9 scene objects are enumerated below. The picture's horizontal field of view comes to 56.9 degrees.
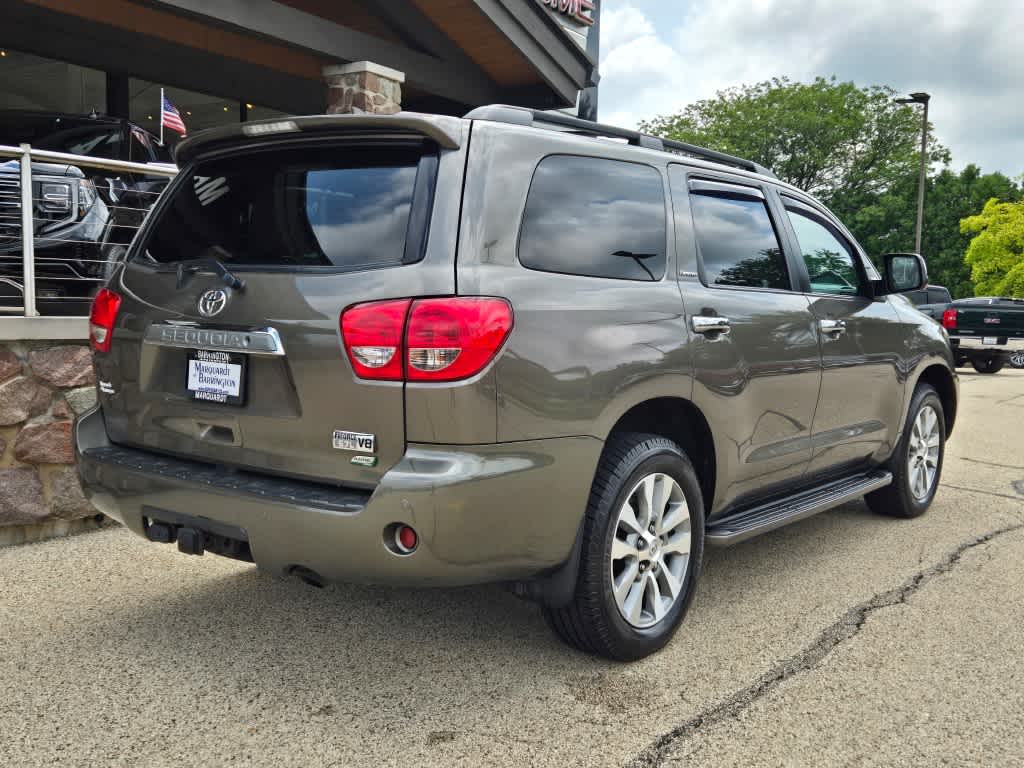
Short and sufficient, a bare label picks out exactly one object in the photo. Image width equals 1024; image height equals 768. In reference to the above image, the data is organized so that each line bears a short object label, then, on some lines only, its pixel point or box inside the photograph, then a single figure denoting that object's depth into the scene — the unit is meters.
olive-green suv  2.71
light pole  32.69
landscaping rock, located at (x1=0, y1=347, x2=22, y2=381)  4.80
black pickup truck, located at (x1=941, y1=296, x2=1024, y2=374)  16.48
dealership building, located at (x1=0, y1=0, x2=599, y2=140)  8.67
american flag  10.11
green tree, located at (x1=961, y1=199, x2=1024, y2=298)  42.81
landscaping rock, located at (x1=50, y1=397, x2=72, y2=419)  4.96
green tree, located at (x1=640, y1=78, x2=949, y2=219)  43.47
